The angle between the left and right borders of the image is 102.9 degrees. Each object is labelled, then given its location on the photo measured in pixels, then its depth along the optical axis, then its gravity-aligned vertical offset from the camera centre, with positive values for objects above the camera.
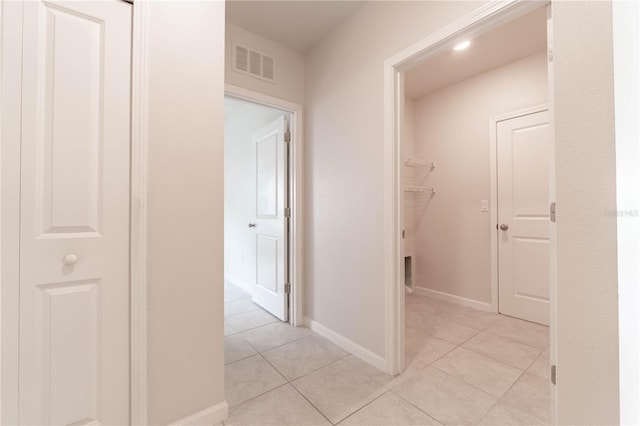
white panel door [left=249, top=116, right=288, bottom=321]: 2.60 -0.02
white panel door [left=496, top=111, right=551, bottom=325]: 2.51 -0.03
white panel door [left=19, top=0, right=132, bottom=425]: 0.99 +0.01
